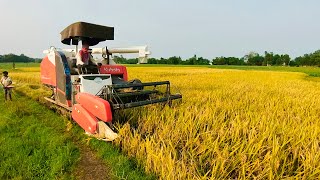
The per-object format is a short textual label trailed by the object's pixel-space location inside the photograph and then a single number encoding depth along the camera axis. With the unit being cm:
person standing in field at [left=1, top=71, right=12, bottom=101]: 780
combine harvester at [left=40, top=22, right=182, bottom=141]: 385
